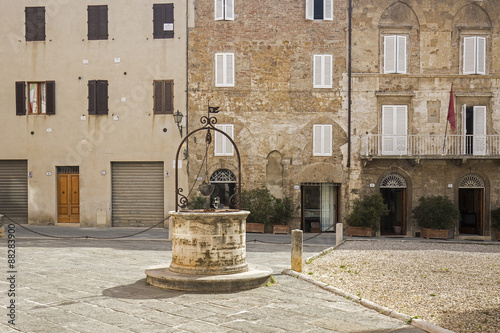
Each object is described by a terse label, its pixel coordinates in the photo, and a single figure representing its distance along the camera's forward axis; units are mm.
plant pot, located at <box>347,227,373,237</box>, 23188
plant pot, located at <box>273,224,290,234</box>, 23281
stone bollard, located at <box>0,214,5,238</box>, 18545
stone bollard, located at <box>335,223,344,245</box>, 18453
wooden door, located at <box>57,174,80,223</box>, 24906
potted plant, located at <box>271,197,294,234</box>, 23266
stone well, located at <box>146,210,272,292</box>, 9938
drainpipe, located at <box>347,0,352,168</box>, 24328
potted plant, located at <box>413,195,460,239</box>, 23094
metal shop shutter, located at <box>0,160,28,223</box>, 25031
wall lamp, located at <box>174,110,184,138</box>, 22611
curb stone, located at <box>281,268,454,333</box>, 7530
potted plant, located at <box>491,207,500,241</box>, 23594
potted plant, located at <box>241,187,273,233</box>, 23125
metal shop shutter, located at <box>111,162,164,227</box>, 24500
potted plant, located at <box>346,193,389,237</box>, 23062
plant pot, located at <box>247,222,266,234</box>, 23172
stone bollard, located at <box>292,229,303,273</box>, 11961
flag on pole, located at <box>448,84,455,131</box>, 23094
